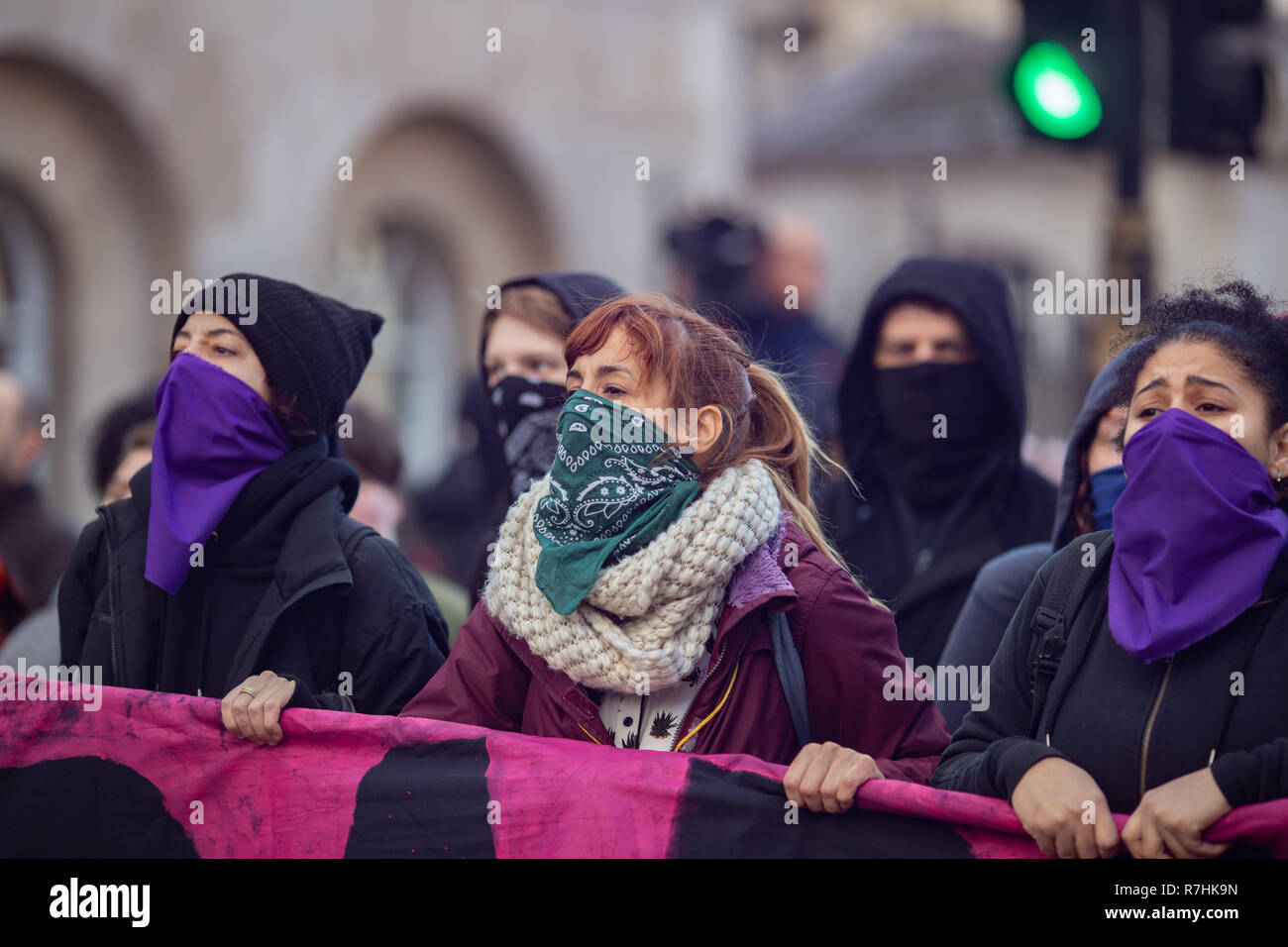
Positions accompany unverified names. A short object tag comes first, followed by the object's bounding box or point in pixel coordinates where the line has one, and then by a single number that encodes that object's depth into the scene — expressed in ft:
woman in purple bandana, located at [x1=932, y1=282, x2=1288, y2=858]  17.30
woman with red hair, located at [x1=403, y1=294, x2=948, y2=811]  20.31
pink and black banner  19.17
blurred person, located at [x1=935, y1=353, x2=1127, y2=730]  24.72
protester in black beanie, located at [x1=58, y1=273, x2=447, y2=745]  23.48
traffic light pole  41.60
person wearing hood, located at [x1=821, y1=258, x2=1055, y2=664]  29.32
